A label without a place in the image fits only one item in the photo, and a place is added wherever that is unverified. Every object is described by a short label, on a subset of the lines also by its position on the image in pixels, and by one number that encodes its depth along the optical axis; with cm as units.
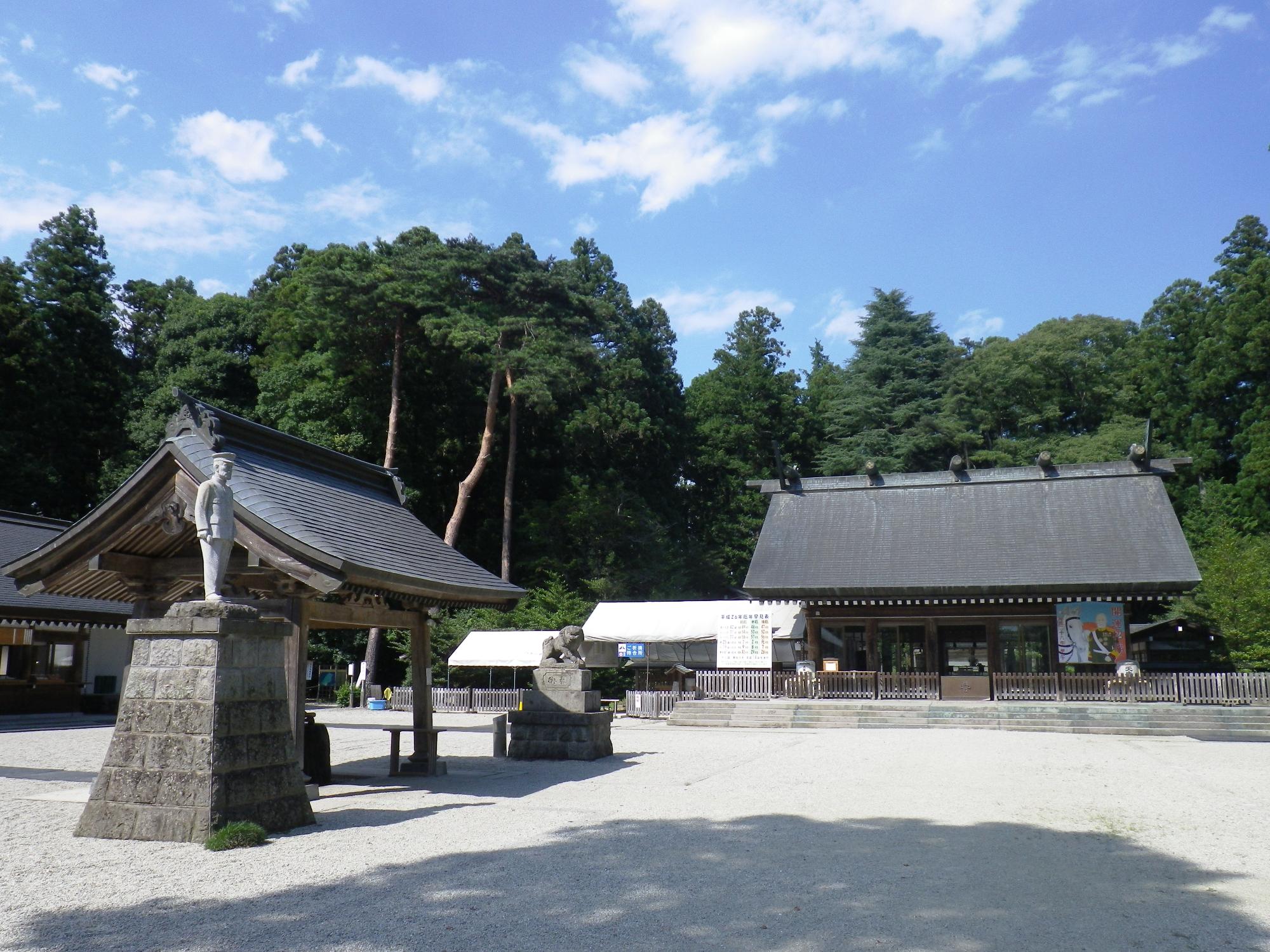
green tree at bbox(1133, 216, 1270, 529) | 3612
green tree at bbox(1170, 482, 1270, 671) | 2533
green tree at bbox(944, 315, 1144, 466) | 4444
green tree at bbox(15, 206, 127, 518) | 3512
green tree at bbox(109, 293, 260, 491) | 3472
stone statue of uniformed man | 782
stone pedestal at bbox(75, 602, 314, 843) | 705
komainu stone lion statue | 1405
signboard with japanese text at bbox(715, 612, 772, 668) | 2494
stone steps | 1942
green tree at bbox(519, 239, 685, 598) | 3512
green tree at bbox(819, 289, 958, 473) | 4419
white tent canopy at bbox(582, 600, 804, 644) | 2591
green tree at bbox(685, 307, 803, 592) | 4328
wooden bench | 1188
